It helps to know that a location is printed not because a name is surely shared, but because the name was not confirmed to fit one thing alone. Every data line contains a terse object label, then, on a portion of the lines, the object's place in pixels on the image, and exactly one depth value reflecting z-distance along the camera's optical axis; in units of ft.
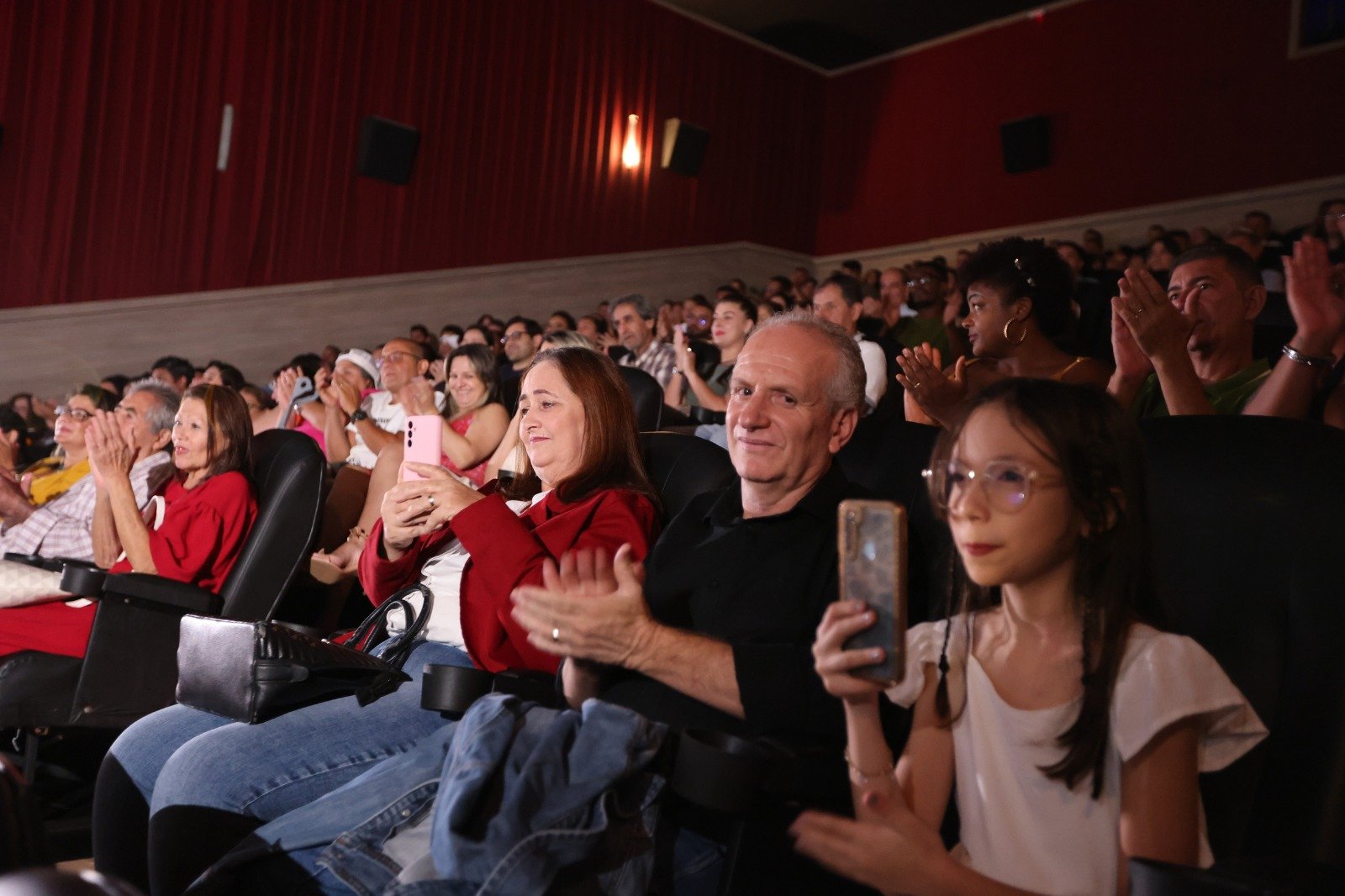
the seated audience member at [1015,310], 8.34
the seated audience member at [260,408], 16.80
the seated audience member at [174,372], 20.89
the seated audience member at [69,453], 11.65
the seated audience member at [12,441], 12.53
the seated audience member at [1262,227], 21.92
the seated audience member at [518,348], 19.47
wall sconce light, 34.71
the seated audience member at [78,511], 9.63
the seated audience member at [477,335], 21.25
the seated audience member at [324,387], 16.11
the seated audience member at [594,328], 23.23
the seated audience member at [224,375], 18.09
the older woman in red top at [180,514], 8.34
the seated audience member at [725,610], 4.24
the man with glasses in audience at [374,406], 14.80
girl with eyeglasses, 3.32
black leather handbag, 5.37
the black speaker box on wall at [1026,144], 30.83
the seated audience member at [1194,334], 6.00
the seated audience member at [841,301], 12.82
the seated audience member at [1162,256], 19.72
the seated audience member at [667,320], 24.08
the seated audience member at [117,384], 21.22
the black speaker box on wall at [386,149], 29.45
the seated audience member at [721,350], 14.73
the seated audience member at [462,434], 10.33
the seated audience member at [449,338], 25.12
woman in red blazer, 4.99
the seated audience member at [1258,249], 18.88
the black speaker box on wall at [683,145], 35.12
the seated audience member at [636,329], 18.43
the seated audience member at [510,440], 10.57
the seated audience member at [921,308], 18.21
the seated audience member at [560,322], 23.30
